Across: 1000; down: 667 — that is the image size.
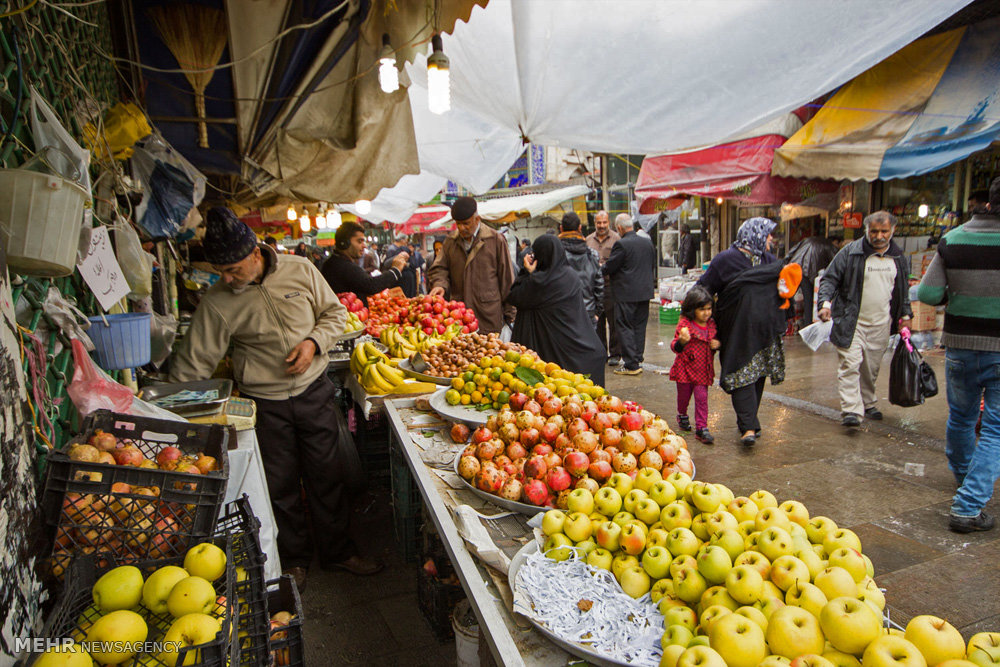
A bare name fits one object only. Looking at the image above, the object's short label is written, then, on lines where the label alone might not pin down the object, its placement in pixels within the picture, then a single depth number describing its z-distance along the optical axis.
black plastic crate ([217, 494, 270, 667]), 1.60
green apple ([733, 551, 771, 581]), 1.49
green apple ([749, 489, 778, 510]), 1.88
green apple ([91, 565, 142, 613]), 1.53
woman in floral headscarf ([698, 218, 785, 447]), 5.38
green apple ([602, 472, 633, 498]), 2.03
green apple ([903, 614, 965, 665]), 1.20
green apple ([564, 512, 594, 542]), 1.85
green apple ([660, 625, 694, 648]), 1.39
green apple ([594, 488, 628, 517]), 1.93
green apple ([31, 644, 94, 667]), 1.23
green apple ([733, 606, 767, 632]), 1.36
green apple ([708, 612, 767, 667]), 1.27
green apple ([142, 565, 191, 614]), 1.55
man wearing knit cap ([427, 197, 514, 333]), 6.15
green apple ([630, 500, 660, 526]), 1.85
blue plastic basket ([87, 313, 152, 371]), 2.37
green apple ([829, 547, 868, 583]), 1.50
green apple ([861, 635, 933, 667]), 1.15
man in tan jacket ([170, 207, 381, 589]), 3.40
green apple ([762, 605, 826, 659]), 1.27
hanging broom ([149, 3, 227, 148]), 3.71
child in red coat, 5.57
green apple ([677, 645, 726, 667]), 1.21
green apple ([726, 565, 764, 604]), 1.42
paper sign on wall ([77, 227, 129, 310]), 2.28
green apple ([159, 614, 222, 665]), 1.40
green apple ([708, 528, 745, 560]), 1.61
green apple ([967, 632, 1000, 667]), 1.17
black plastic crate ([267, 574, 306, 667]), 1.78
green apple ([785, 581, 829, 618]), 1.36
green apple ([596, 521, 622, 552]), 1.78
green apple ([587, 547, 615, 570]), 1.74
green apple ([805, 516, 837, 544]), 1.69
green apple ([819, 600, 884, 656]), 1.24
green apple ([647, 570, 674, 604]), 1.60
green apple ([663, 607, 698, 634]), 1.46
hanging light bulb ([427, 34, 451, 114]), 3.47
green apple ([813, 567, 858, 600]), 1.41
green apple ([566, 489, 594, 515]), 1.94
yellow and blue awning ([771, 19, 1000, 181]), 6.76
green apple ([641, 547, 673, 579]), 1.63
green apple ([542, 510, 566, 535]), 1.92
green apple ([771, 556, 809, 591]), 1.44
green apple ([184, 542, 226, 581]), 1.64
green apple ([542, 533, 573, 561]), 1.79
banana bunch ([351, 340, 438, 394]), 3.88
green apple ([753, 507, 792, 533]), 1.69
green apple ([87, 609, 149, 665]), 1.37
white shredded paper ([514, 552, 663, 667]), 1.44
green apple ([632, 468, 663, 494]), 2.05
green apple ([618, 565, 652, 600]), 1.63
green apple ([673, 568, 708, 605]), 1.52
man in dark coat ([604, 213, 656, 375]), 8.49
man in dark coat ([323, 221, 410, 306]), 6.41
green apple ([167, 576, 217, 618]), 1.49
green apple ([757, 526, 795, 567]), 1.55
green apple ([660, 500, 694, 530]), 1.76
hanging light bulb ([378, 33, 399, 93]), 3.35
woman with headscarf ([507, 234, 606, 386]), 5.14
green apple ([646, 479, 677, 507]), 1.90
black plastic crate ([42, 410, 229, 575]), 1.65
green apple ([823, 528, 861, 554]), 1.60
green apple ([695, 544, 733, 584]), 1.52
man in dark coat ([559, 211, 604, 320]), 7.73
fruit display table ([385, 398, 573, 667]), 1.49
